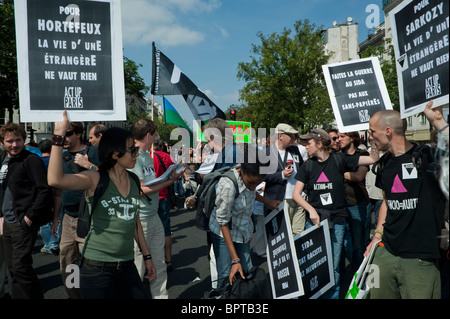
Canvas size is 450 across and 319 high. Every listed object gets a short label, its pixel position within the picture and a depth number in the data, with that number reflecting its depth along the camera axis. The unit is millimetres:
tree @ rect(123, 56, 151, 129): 30884
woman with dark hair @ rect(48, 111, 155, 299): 2537
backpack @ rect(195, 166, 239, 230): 3366
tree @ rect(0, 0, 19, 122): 20969
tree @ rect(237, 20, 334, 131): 31641
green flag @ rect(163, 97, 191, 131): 8070
